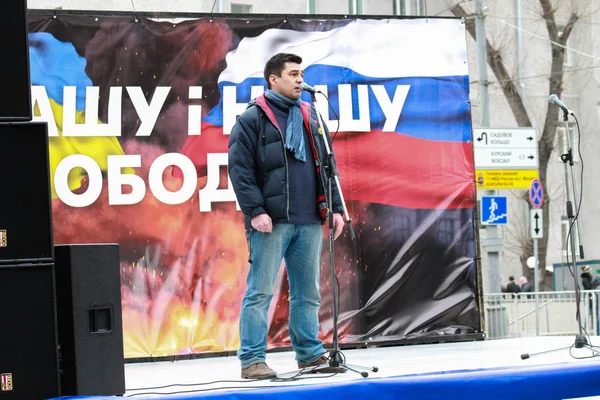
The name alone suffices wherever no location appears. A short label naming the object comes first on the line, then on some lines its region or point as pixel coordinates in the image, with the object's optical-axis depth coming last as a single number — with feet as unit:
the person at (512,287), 74.64
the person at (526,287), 77.87
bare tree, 91.45
